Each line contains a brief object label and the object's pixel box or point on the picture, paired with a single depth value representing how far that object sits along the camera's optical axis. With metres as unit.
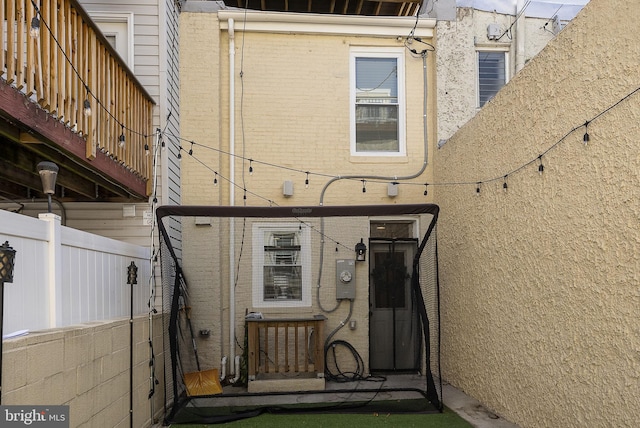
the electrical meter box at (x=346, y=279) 6.73
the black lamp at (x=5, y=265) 2.49
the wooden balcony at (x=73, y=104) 3.46
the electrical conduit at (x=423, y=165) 7.33
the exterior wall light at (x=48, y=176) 3.37
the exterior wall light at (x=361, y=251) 7.02
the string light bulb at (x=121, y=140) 5.07
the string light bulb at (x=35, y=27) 3.33
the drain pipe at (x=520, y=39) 7.52
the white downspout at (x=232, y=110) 7.21
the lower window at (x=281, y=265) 6.48
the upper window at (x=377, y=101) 7.52
